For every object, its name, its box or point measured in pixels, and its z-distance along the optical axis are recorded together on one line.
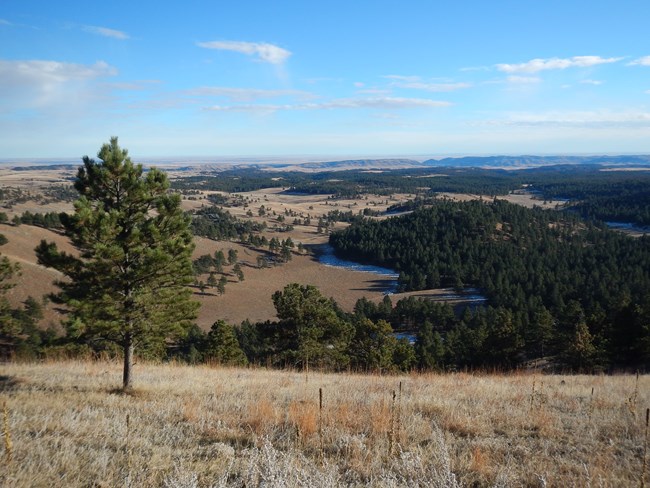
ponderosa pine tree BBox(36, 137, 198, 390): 9.09
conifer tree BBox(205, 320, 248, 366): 29.95
